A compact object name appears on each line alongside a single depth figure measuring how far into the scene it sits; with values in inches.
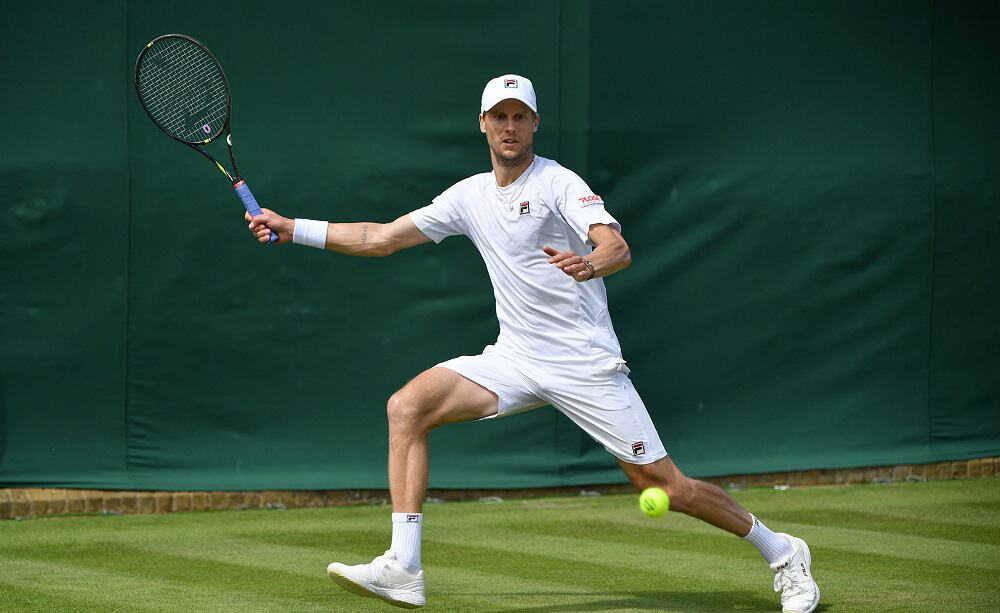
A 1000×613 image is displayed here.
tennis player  407.2
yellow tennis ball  397.7
